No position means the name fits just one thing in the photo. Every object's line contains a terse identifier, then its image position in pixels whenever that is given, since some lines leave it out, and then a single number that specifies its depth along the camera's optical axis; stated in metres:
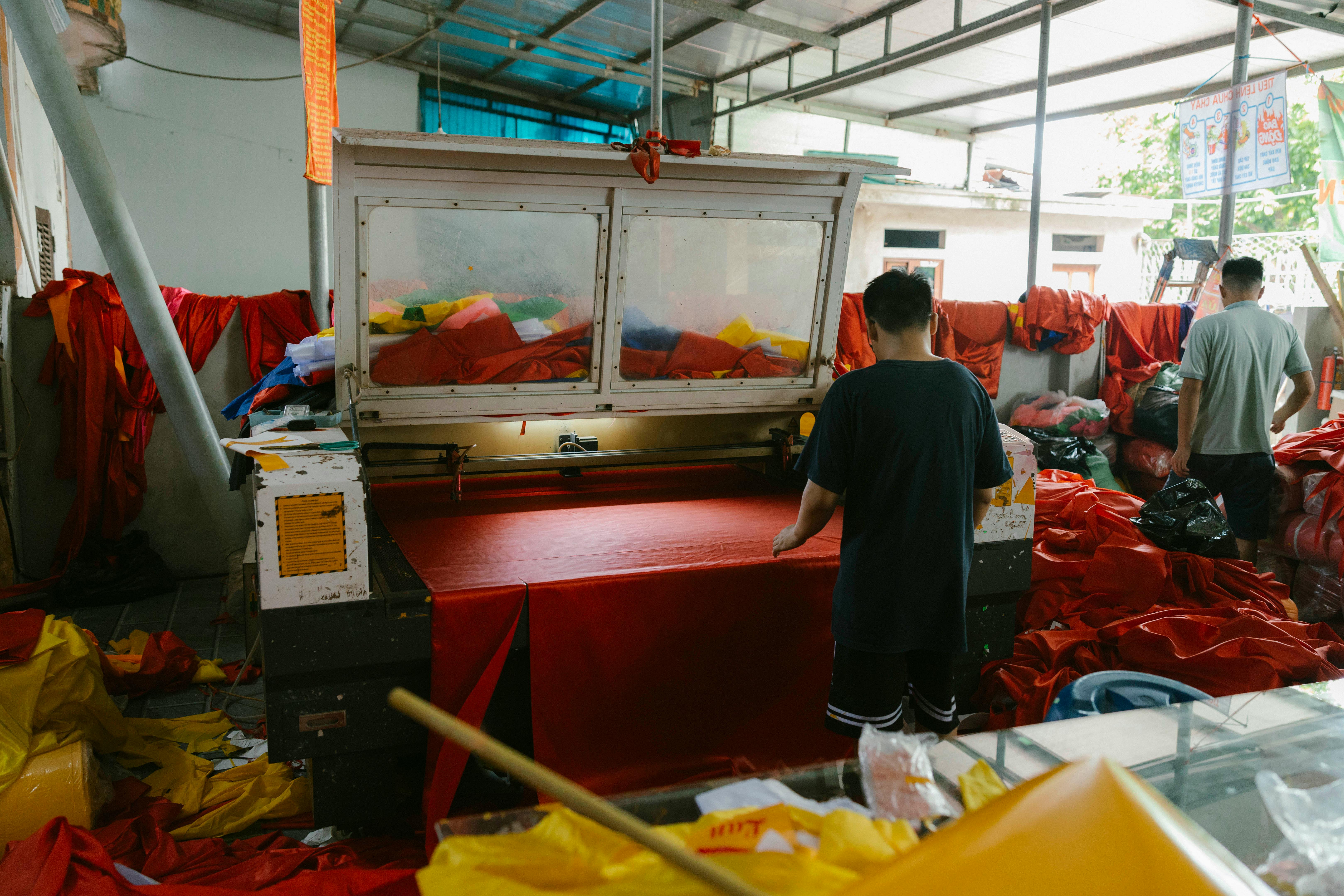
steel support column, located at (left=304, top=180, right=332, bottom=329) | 5.92
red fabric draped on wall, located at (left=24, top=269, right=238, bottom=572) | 5.04
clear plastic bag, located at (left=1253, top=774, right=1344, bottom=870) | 1.15
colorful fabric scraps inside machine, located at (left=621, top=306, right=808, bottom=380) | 3.41
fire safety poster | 5.89
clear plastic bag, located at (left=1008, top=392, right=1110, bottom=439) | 6.57
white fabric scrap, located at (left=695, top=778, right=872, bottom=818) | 1.14
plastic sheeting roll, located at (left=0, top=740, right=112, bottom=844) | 2.44
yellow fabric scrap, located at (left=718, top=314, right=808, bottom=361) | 3.54
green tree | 16.30
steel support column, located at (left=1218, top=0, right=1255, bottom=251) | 6.05
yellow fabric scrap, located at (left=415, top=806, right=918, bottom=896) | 0.92
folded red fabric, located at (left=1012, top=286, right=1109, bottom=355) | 6.77
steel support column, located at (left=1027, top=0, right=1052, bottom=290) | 6.43
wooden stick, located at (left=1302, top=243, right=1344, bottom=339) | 5.65
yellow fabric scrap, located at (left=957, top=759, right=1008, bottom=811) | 1.17
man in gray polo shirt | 4.02
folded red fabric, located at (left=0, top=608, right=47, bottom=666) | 2.71
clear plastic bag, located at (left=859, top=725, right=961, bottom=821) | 1.15
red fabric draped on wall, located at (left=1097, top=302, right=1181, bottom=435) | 6.90
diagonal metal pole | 3.74
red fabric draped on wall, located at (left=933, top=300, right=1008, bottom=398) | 6.75
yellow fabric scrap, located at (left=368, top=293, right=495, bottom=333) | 3.03
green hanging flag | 6.37
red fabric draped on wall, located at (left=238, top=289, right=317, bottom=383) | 5.46
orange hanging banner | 4.54
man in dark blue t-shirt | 2.15
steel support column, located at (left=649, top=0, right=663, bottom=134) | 3.61
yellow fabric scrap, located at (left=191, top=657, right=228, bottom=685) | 3.80
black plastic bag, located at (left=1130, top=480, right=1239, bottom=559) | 3.77
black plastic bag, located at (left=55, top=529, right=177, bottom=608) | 4.88
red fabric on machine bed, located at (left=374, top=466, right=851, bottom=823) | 2.35
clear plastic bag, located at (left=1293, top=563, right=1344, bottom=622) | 4.14
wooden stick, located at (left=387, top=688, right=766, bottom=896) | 0.78
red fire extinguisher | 6.28
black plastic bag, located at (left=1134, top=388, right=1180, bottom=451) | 6.35
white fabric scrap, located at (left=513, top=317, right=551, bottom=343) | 3.23
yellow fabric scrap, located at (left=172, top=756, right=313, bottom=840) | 2.65
